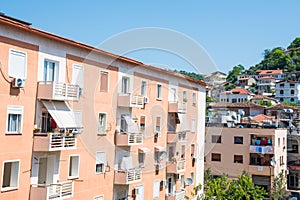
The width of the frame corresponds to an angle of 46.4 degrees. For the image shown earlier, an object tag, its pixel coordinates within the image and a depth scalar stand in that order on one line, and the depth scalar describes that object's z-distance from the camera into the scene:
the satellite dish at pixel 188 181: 22.92
